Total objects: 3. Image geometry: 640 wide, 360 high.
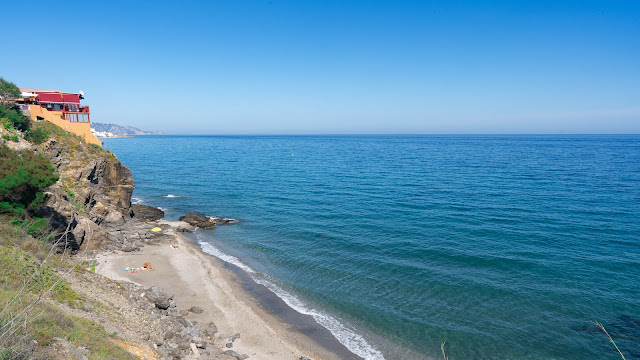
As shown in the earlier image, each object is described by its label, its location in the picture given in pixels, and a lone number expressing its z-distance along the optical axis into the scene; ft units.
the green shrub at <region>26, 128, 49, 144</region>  115.98
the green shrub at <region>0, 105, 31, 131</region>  108.37
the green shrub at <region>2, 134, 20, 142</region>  95.00
